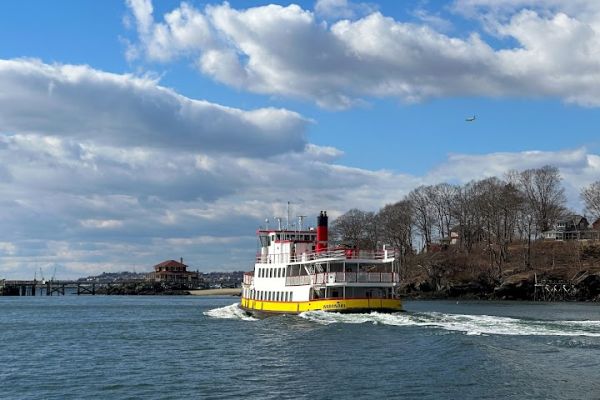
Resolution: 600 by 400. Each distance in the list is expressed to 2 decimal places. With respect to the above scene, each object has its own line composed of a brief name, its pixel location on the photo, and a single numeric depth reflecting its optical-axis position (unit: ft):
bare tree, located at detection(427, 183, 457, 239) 527.81
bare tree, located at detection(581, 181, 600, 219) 475.72
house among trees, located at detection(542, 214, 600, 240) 518.99
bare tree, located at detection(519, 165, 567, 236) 506.48
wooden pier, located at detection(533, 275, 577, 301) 407.03
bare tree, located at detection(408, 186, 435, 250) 527.81
